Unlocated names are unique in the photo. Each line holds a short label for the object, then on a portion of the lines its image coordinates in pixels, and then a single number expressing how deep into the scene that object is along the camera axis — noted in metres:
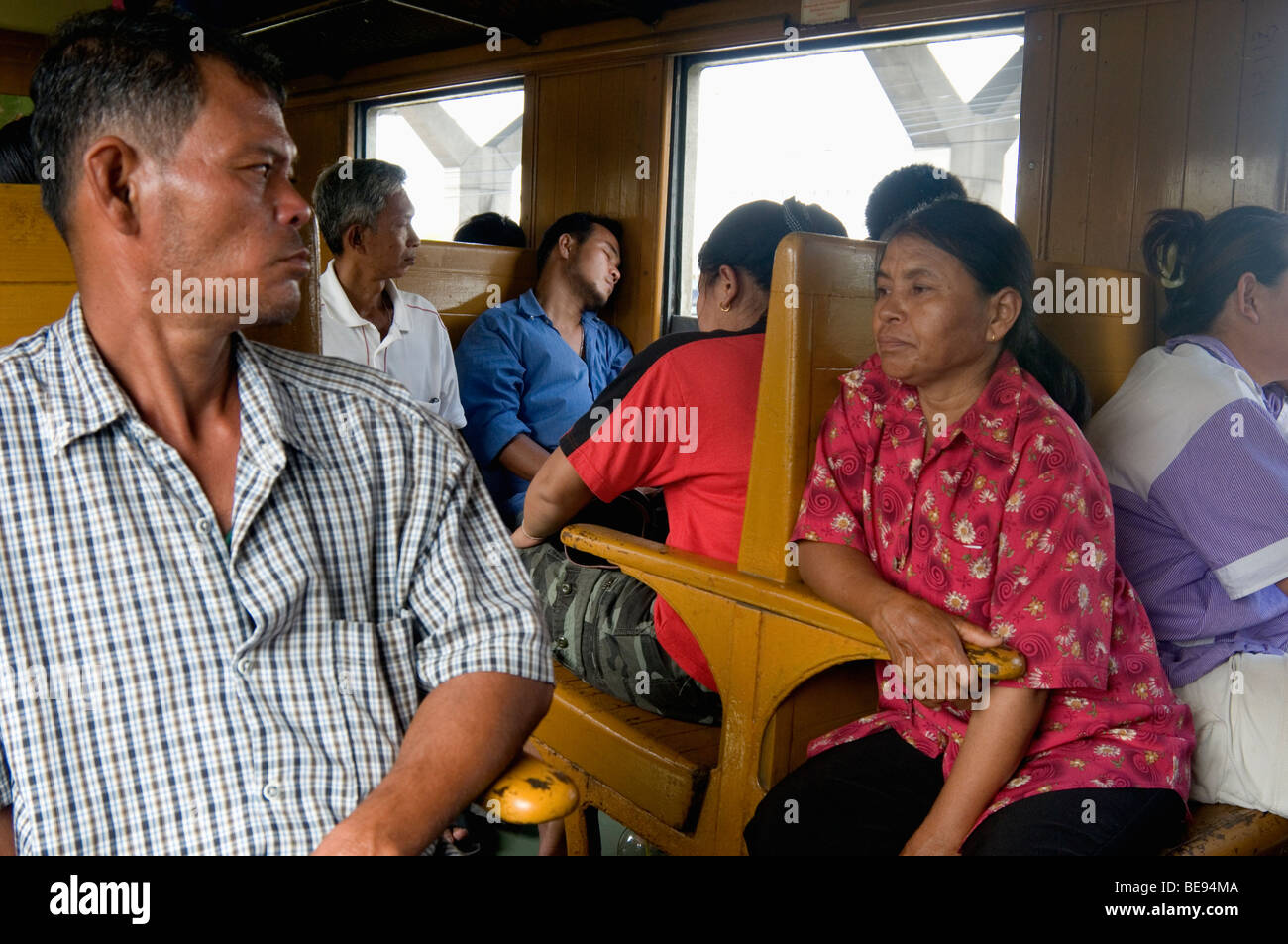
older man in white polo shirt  3.34
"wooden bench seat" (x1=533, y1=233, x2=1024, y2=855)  1.83
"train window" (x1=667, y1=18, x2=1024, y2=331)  3.72
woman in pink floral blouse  1.54
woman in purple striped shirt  1.78
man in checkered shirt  1.11
